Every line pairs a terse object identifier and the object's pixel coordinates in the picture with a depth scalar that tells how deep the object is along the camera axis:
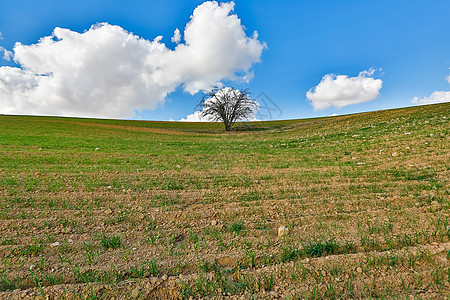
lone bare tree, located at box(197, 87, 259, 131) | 49.16
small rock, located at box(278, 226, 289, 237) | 3.70
